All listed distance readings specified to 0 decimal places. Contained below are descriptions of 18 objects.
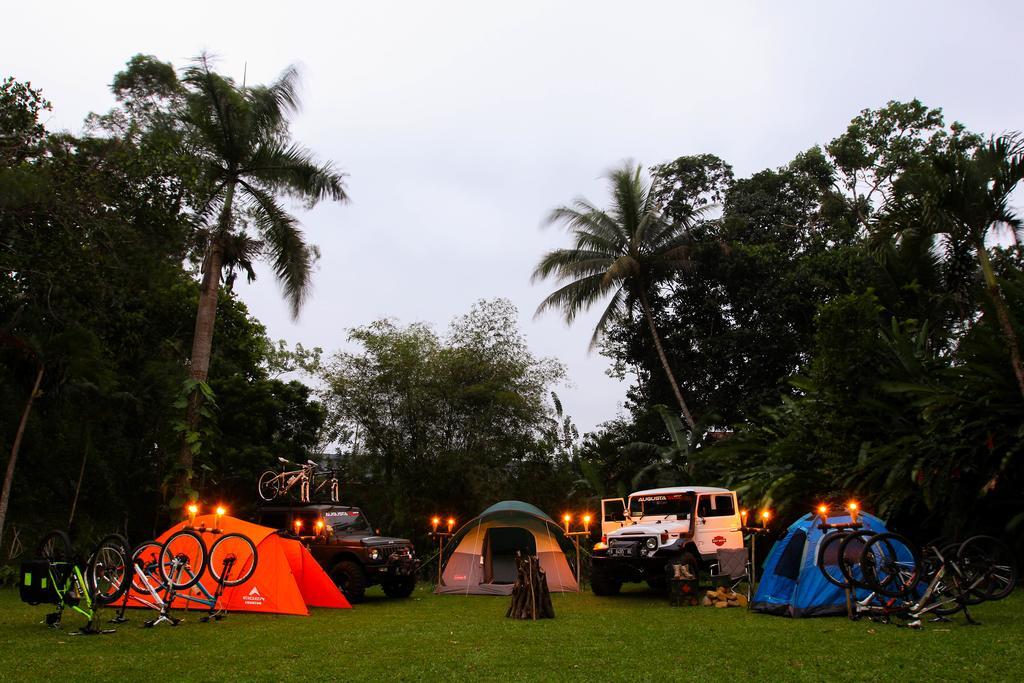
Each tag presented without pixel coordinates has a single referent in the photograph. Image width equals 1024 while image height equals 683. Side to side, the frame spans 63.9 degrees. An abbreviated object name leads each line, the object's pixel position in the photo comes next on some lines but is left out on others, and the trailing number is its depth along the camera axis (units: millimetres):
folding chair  13586
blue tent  10281
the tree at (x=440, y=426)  22344
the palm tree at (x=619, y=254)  24172
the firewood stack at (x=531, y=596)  10961
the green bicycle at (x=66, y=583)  9188
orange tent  11375
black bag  9242
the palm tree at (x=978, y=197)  11359
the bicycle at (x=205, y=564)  9984
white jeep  13188
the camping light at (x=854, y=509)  9859
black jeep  13781
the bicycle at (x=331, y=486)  15977
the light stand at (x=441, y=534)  15614
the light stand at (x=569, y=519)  14558
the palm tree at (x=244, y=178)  16766
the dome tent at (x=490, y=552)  15453
